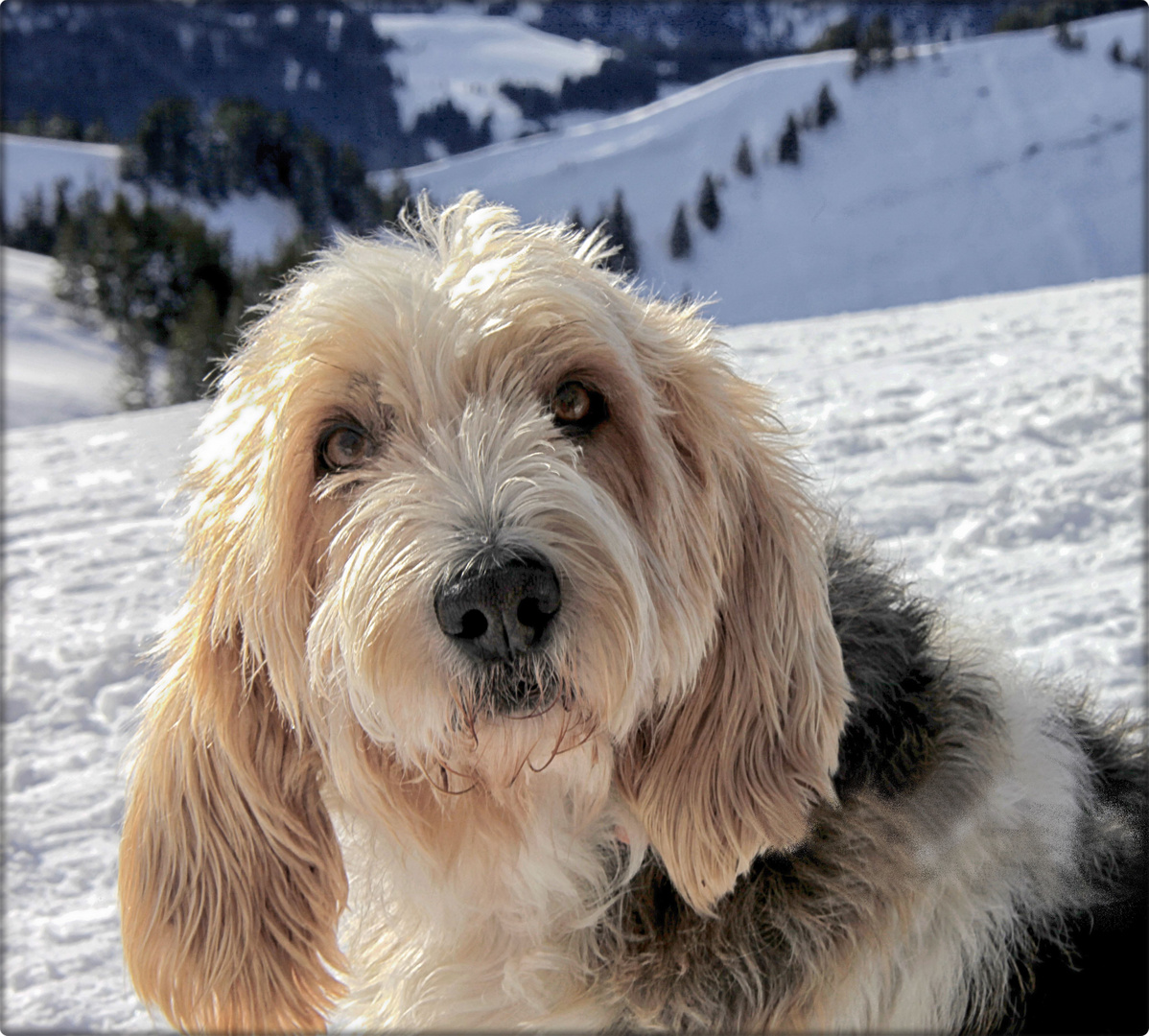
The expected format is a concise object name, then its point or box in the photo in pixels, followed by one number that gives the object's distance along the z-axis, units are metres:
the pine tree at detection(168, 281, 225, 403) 37.91
